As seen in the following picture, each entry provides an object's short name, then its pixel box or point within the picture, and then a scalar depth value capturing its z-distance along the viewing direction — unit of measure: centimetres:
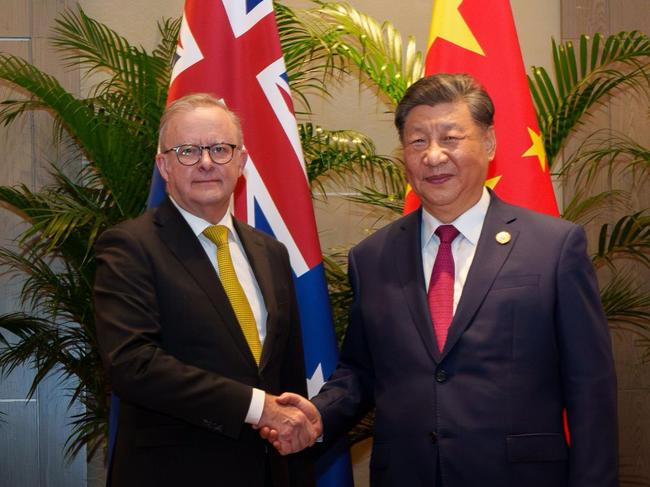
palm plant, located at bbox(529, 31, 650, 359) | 400
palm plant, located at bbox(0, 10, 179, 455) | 374
